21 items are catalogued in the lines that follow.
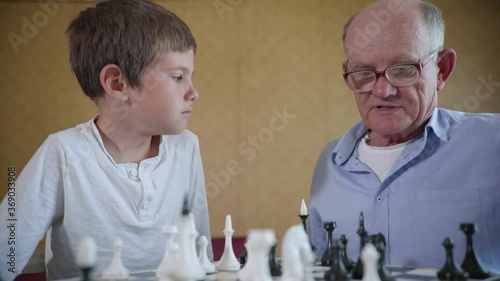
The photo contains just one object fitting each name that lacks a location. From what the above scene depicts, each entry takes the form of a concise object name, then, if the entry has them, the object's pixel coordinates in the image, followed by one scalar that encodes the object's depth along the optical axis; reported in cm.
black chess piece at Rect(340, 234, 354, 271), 148
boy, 179
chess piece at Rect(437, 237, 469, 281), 127
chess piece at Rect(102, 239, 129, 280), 142
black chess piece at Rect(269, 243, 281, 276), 145
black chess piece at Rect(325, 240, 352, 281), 123
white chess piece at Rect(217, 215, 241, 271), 156
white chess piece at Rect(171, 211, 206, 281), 126
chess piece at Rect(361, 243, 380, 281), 109
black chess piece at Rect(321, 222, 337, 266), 164
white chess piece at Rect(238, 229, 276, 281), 117
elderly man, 182
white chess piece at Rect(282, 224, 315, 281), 120
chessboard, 135
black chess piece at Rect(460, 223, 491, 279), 134
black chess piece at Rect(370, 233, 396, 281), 126
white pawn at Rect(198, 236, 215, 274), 150
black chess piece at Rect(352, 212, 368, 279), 135
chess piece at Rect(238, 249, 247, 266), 168
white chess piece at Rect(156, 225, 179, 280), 127
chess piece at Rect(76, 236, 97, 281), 98
